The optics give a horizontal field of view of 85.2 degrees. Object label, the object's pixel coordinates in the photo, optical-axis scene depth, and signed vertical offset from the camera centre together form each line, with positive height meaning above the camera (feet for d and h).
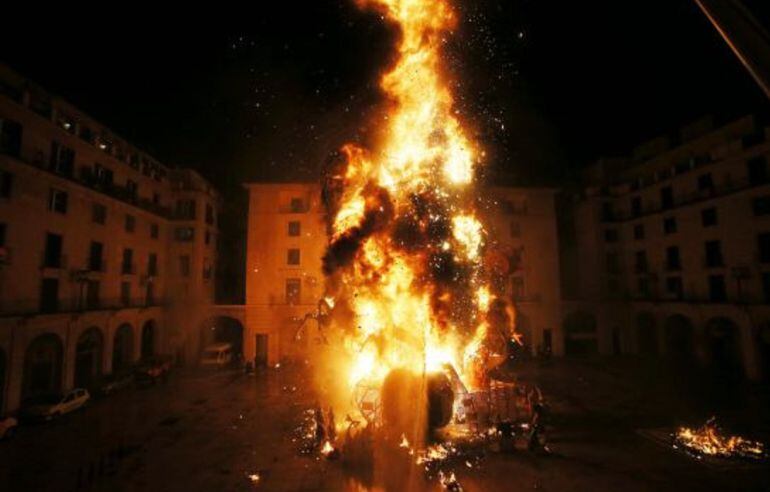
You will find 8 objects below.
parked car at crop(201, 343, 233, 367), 120.47 -18.22
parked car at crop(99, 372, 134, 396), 89.10 -19.61
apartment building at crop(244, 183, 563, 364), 125.90 +9.63
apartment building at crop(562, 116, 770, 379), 100.07 +11.04
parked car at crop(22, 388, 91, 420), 70.28 -19.12
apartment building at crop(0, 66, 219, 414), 78.38 +11.35
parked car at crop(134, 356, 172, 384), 97.67 -18.06
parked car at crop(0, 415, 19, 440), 62.13 -19.70
